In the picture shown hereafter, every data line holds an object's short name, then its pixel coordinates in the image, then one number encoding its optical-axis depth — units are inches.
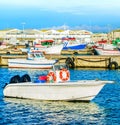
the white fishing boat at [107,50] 3503.0
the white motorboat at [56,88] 1381.6
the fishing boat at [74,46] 4327.3
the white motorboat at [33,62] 2640.3
